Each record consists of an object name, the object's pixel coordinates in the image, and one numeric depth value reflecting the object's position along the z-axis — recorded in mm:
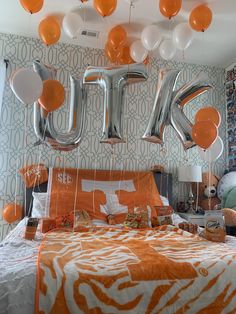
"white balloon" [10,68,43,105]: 1833
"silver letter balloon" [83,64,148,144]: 2115
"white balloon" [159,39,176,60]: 2775
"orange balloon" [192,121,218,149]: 2107
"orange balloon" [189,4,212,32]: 2377
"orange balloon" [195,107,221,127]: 2344
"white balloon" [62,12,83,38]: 2469
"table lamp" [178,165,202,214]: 3152
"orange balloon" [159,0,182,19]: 2213
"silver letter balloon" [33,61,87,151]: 2062
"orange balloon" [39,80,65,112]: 1992
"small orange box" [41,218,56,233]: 2061
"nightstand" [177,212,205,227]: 3045
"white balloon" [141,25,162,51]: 2568
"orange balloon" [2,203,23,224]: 2777
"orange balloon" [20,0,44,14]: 2156
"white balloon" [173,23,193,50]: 2551
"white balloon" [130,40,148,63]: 2668
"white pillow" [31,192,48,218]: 2572
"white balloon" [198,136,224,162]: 2449
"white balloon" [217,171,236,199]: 3262
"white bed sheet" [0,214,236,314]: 1089
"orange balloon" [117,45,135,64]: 2822
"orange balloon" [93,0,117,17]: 2137
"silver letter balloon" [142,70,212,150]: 2215
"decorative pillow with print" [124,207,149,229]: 2275
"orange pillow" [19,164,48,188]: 2910
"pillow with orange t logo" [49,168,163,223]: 2582
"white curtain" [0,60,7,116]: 3017
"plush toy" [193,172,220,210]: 3348
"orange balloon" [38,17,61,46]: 2469
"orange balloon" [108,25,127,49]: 2635
